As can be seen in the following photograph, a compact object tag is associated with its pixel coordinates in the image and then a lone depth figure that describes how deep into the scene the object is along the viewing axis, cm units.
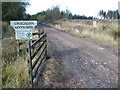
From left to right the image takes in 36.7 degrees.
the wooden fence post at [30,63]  483
